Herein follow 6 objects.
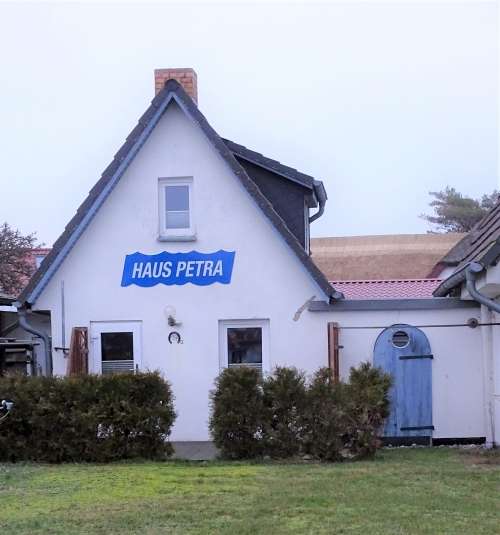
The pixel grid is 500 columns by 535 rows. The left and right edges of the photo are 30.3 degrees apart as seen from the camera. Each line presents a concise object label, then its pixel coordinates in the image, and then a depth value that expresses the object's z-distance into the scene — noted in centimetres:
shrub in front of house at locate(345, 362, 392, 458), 1282
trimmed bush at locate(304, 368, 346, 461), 1277
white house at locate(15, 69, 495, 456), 1595
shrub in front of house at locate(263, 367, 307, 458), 1302
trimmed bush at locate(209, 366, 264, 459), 1302
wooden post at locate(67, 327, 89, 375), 1580
